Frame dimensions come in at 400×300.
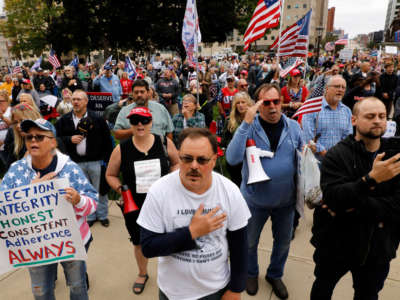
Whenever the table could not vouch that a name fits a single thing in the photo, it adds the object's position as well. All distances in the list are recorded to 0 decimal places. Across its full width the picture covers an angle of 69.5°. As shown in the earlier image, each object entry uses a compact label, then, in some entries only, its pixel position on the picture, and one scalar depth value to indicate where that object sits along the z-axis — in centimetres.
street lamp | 2159
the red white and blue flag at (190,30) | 591
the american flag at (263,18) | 589
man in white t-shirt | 158
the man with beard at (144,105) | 385
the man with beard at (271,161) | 262
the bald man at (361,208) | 187
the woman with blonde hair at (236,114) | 393
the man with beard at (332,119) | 351
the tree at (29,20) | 3173
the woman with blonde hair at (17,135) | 298
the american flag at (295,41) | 643
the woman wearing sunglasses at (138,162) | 275
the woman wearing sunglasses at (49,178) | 213
